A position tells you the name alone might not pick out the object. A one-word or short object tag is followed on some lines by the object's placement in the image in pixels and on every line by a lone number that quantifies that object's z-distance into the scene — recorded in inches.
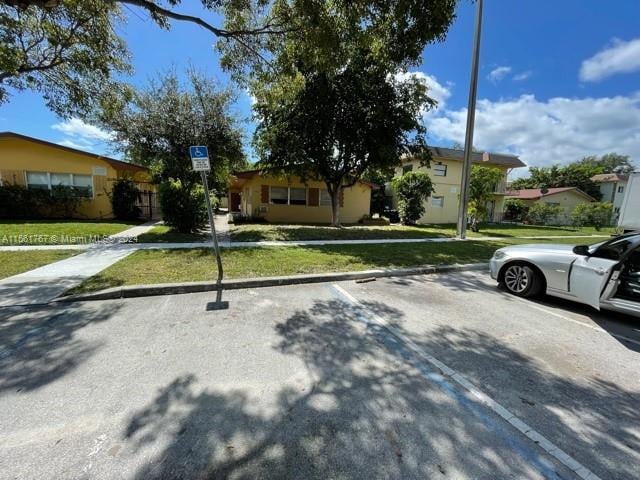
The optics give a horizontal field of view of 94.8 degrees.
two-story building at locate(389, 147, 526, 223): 914.1
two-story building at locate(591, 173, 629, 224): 1641.2
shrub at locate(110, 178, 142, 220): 645.9
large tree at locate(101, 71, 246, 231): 419.5
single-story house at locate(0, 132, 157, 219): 600.7
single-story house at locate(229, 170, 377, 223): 737.6
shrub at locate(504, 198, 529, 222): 1228.5
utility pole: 455.8
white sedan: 169.2
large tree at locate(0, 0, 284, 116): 292.8
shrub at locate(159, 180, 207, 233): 446.0
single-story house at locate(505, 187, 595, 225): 1391.5
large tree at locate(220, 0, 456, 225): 237.5
